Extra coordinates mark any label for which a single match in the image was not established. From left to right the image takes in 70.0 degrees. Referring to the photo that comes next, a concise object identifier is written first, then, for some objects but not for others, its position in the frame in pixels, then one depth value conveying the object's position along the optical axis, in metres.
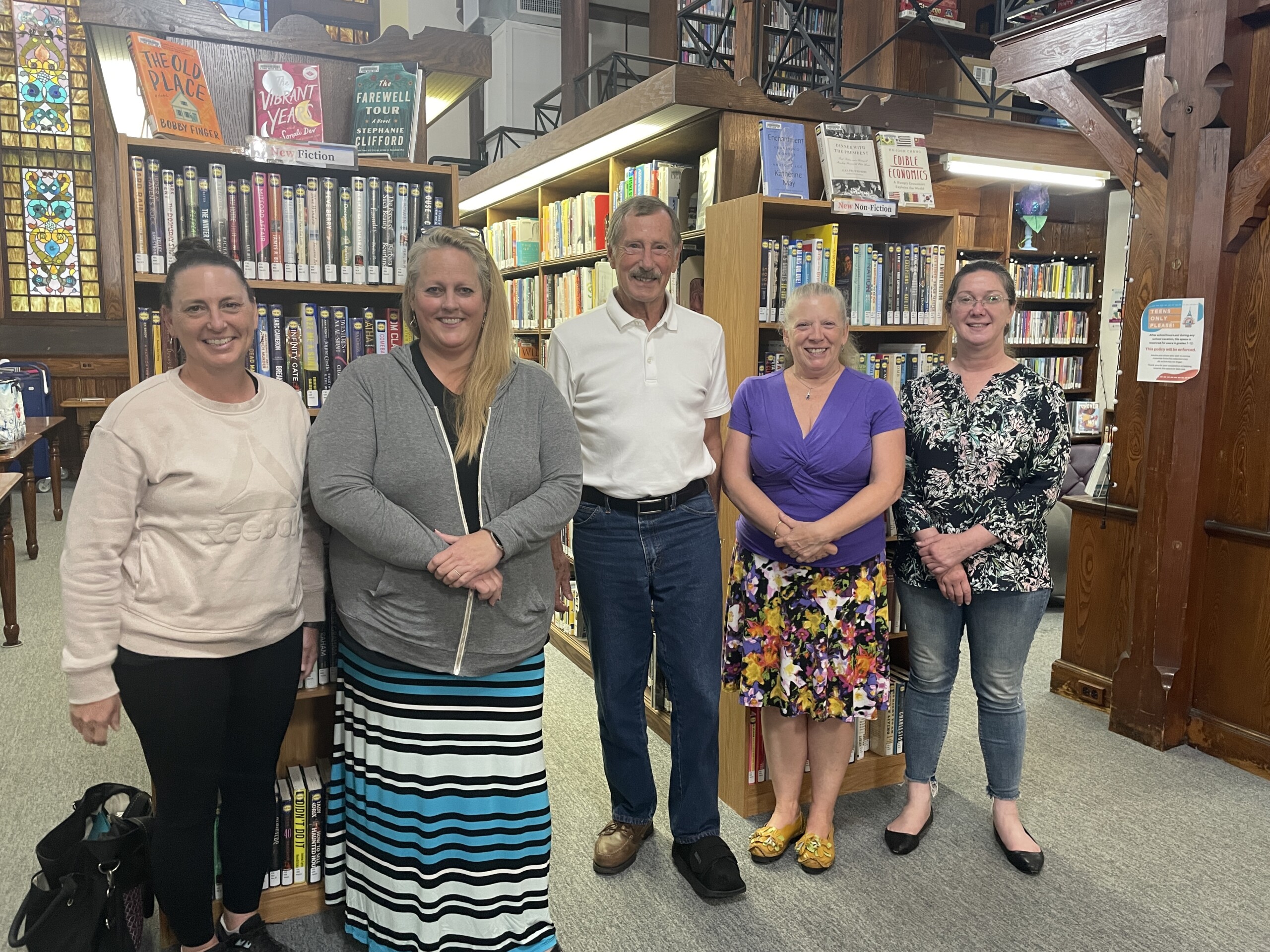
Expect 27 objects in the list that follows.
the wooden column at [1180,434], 3.10
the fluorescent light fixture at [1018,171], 5.86
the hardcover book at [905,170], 3.08
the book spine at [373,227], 2.28
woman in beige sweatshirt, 1.67
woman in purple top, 2.36
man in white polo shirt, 2.28
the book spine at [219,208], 2.14
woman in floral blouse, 2.38
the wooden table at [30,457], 4.87
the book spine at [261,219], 2.19
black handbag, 1.90
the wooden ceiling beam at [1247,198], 3.00
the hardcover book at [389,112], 2.37
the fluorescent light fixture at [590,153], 3.21
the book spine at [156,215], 2.08
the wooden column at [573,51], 7.25
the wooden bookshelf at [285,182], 2.05
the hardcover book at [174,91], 2.12
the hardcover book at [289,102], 2.31
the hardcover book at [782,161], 3.04
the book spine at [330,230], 2.24
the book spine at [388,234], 2.29
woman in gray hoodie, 1.78
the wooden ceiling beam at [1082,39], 3.29
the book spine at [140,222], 2.07
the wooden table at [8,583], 4.23
